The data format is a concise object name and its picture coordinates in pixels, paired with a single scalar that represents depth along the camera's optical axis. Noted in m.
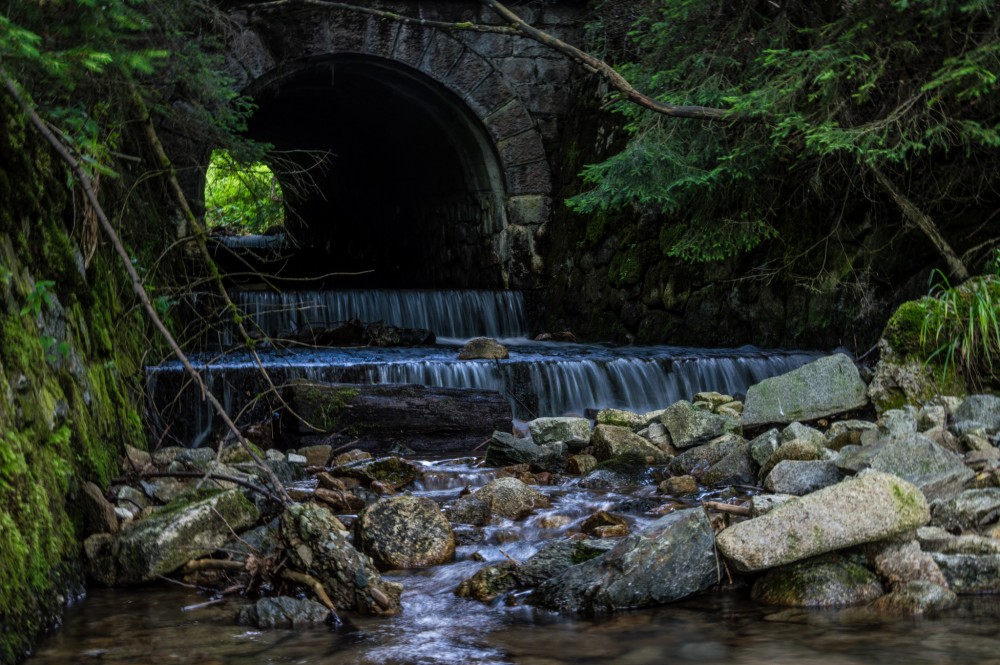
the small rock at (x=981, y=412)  4.70
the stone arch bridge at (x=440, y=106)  9.74
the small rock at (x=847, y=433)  4.86
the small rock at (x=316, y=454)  5.43
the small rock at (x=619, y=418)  5.98
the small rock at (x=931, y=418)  4.79
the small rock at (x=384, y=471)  4.84
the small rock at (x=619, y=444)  5.32
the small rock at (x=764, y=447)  4.80
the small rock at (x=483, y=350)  7.71
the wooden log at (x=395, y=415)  5.95
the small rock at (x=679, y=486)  4.56
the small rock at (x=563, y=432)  5.59
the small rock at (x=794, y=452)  4.56
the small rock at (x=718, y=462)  4.78
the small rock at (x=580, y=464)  5.10
